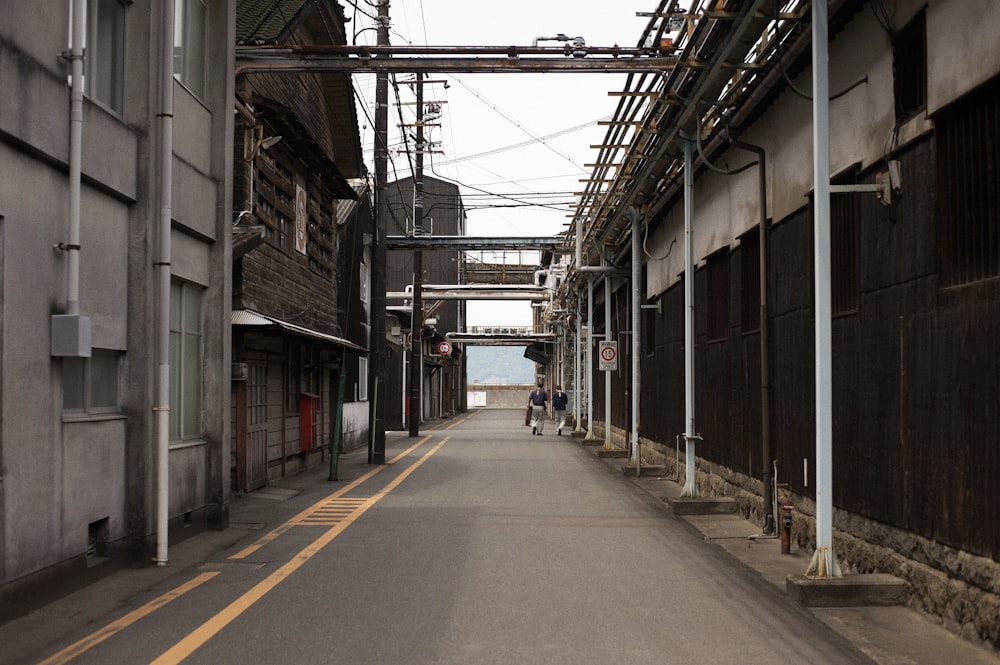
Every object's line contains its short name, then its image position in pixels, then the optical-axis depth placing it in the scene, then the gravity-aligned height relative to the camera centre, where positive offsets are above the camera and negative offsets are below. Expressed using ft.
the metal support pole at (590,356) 96.58 +2.09
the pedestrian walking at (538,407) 126.11 -3.81
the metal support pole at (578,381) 114.89 -0.55
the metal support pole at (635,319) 65.41 +3.78
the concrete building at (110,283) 25.90 +2.97
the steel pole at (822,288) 27.68 +2.37
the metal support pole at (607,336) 83.97 +3.68
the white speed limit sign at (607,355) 84.17 +1.73
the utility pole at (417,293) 111.34 +9.24
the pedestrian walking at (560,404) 130.11 -3.51
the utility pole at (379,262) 83.05 +9.40
